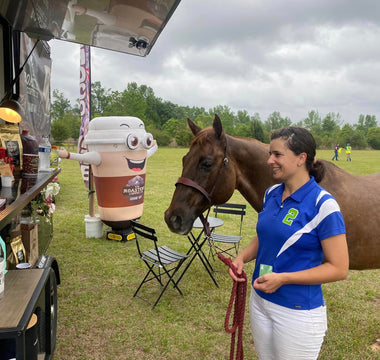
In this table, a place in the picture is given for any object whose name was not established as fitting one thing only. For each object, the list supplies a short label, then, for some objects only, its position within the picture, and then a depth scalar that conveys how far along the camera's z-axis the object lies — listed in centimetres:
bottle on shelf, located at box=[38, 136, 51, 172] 315
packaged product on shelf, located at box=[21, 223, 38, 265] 308
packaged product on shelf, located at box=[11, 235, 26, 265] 253
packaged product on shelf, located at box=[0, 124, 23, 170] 227
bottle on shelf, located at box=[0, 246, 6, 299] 128
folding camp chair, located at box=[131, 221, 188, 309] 348
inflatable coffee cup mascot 506
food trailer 141
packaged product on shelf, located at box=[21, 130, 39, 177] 265
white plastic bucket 586
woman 128
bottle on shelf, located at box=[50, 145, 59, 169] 369
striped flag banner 543
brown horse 213
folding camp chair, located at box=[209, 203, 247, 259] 458
